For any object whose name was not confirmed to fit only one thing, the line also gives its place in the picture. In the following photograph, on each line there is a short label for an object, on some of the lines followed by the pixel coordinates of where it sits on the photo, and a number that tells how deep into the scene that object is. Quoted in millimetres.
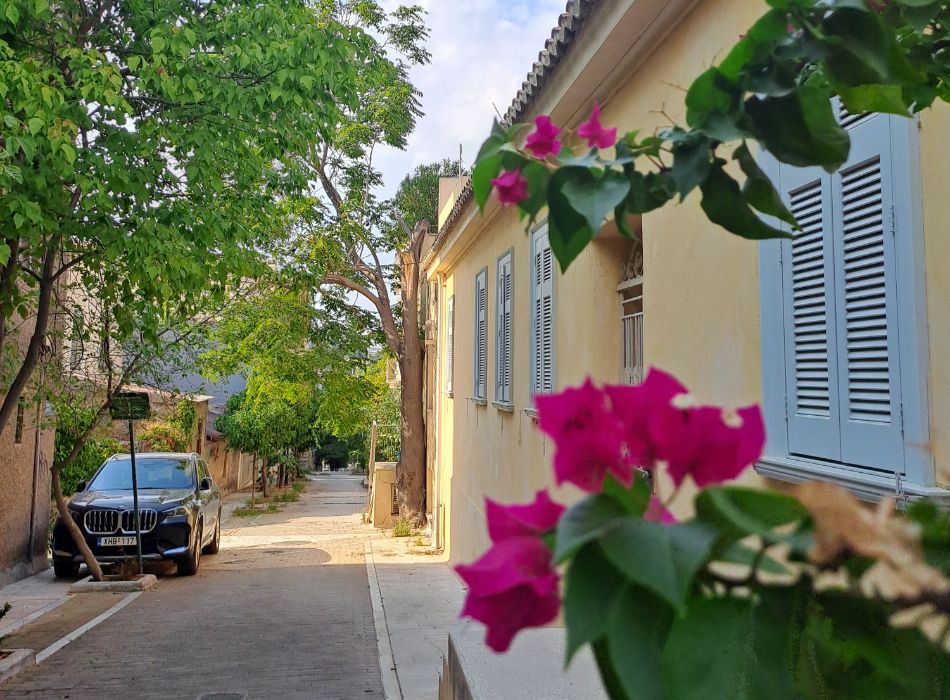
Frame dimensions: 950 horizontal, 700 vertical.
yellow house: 2787
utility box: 21406
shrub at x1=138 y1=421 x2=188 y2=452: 20531
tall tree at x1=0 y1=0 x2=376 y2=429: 5887
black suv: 12484
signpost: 11445
